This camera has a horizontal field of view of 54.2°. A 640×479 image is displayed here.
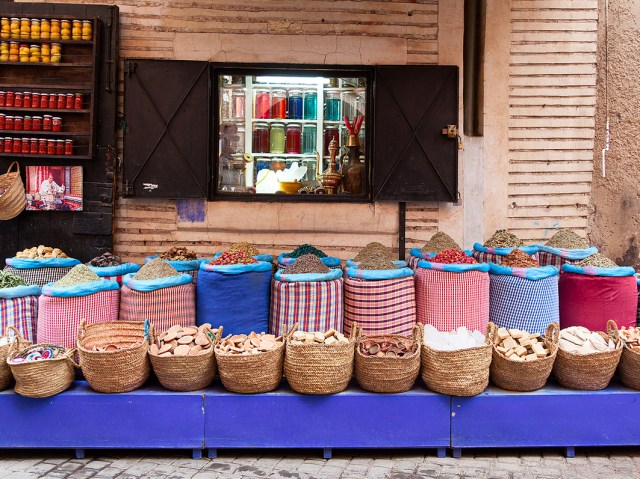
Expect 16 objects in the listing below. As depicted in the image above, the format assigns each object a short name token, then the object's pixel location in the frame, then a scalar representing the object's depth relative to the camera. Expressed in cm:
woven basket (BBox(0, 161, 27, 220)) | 587
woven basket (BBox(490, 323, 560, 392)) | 370
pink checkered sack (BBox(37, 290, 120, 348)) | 397
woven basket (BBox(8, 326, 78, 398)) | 355
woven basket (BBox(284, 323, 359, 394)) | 363
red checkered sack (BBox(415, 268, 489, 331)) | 430
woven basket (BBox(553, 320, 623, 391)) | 375
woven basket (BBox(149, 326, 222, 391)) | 364
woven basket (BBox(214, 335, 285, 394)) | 362
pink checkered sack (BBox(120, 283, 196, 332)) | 413
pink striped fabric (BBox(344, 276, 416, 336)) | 429
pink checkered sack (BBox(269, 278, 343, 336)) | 419
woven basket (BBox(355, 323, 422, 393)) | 365
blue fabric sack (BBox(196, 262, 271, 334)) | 433
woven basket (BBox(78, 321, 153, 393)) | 359
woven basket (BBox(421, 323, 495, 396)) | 364
